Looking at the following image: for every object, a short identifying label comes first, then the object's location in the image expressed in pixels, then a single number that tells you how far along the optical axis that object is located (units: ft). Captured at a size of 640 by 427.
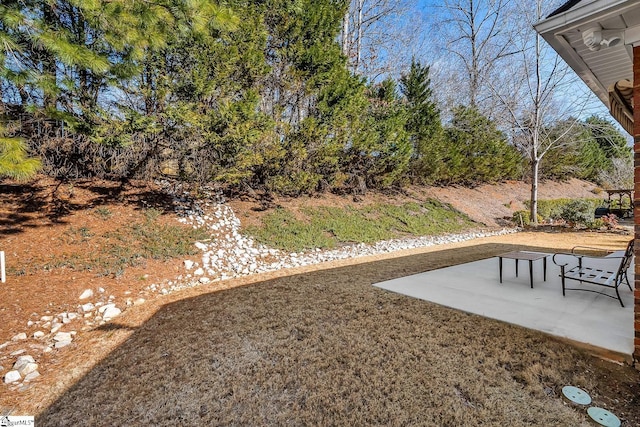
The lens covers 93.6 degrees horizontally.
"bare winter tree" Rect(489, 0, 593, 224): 41.55
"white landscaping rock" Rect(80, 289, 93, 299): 13.88
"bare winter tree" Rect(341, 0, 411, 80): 46.62
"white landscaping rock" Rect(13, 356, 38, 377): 8.89
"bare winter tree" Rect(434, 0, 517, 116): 54.29
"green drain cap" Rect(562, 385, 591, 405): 6.56
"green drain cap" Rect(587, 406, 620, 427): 5.95
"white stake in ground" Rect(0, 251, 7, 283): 13.46
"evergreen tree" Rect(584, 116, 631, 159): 41.24
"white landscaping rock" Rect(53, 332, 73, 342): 10.91
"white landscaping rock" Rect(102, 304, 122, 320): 12.88
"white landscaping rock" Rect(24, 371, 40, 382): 8.59
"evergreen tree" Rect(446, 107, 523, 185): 50.72
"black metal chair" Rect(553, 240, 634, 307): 11.21
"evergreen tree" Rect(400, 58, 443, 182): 44.45
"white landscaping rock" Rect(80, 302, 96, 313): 13.08
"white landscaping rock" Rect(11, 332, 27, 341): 10.61
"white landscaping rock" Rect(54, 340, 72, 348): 10.55
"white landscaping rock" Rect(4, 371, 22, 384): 8.46
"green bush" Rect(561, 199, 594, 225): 37.04
